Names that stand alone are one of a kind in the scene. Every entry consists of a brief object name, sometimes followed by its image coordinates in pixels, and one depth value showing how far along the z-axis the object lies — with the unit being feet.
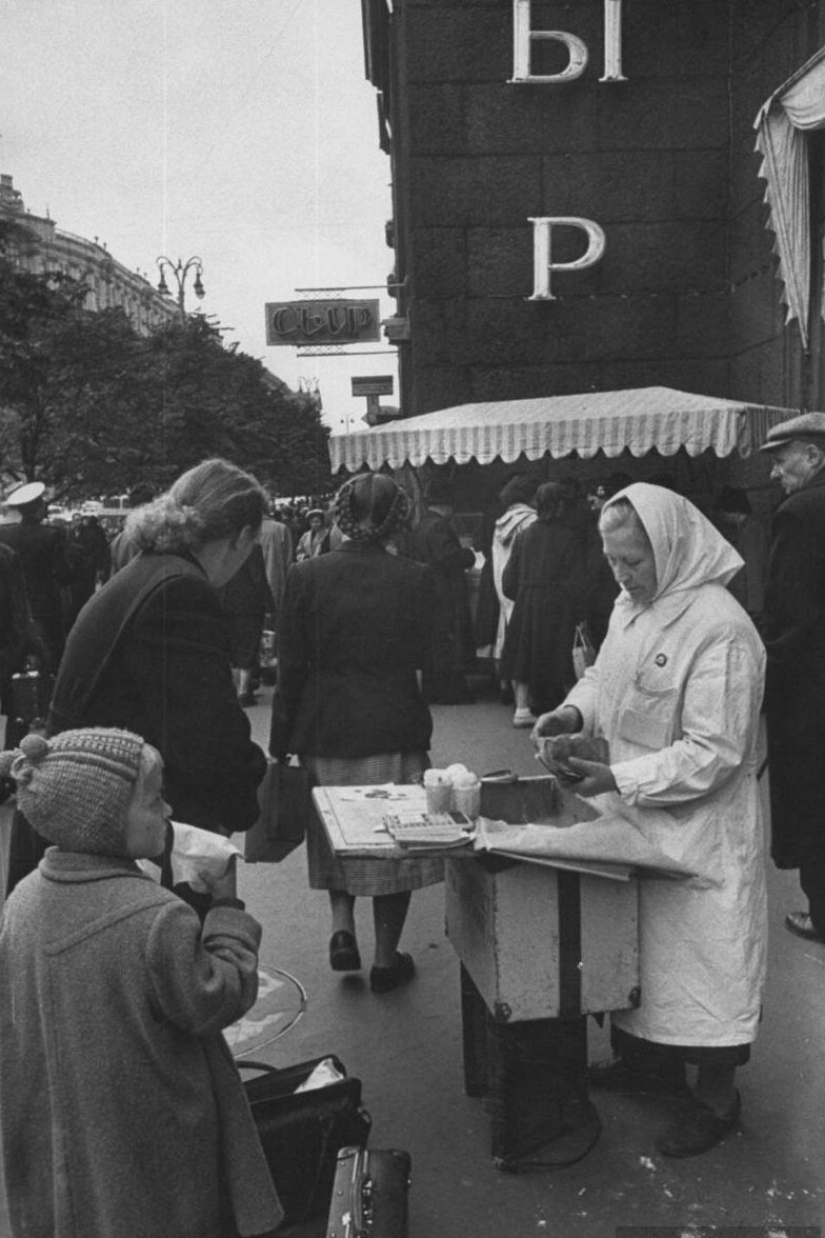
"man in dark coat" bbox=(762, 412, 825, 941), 16.01
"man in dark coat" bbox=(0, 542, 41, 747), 26.81
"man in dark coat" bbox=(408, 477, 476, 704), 38.19
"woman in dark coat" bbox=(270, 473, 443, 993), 15.94
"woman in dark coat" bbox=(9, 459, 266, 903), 10.77
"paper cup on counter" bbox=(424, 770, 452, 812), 11.76
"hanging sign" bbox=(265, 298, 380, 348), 67.67
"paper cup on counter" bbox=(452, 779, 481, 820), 11.84
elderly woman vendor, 11.30
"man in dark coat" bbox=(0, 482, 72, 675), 34.37
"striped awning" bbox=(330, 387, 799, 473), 35.32
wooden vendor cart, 11.13
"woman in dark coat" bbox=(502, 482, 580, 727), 32.71
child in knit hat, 7.74
